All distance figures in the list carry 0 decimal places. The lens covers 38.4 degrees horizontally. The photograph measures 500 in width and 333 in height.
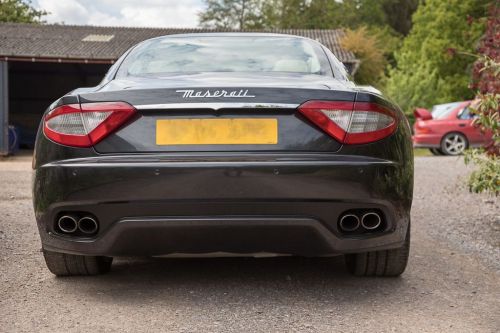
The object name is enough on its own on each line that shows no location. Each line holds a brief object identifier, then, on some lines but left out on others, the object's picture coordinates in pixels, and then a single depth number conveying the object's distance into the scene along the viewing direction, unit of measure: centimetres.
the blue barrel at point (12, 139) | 2086
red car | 1853
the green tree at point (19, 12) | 3837
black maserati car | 326
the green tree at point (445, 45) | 4047
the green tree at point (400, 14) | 6050
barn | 2150
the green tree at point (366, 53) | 2700
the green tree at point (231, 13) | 5978
